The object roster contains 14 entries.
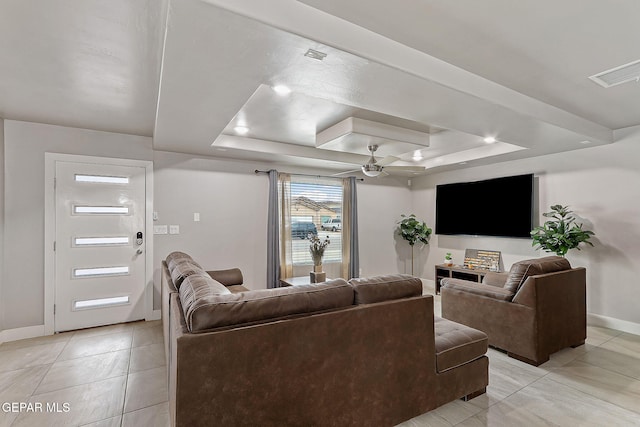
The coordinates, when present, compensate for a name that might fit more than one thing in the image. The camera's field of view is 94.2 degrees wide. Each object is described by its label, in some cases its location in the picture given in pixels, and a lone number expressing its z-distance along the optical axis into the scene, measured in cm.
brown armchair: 284
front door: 379
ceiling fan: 391
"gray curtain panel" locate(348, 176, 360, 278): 601
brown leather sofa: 144
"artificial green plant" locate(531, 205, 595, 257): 393
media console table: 512
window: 561
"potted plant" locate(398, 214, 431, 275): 631
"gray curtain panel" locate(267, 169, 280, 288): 513
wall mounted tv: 479
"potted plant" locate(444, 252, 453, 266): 573
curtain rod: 518
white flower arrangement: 488
